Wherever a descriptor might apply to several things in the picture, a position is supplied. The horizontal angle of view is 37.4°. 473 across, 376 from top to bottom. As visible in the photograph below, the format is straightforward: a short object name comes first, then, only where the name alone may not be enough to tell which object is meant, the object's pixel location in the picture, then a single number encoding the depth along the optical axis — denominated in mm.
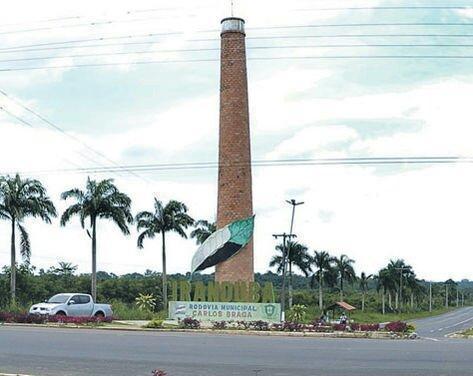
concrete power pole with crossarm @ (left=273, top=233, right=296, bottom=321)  51806
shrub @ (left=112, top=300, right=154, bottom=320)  40438
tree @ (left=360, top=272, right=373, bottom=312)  107188
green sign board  36625
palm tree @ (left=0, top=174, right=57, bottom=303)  47219
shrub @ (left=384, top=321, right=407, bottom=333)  30273
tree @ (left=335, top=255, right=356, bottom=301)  96312
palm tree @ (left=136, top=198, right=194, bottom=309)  58156
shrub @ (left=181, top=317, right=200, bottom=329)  32194
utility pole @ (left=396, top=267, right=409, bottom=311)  107625
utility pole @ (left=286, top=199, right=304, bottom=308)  48878
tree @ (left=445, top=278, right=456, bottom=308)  167412
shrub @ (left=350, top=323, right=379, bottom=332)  30391
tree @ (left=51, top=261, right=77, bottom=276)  88756
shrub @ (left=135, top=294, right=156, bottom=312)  43406
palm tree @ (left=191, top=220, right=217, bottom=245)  62441
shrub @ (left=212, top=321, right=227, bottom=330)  31920
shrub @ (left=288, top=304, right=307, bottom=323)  39250
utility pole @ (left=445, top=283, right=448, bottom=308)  166200
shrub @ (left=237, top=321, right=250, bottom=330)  32219
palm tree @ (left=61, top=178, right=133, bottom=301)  49969
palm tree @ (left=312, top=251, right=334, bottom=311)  90500
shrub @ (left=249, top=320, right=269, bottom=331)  31266
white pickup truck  34031
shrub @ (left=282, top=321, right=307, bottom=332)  30656
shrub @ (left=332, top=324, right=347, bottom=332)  30616
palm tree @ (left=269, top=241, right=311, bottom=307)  80625
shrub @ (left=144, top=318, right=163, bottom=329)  31859
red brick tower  42656
